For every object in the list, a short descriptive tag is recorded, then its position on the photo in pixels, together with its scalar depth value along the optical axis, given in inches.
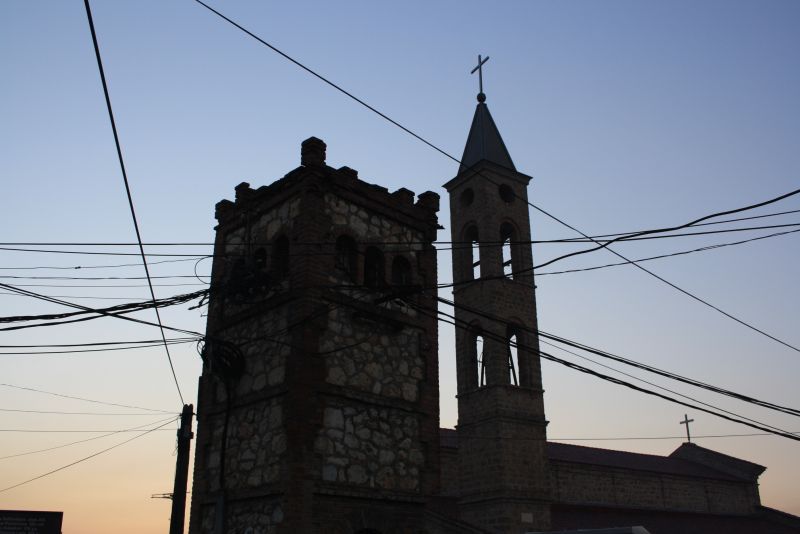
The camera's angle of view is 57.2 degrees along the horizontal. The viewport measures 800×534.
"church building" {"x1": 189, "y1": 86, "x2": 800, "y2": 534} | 530.6
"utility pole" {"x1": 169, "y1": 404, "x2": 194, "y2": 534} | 591.5
